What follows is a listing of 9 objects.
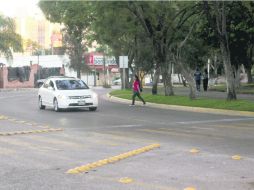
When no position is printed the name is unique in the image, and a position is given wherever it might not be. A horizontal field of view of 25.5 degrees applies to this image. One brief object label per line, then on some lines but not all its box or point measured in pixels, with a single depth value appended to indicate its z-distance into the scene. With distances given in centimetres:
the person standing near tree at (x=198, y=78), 4180
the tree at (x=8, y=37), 6069
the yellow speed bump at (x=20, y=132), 1469
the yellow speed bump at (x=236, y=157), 1016
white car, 2375
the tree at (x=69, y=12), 3056
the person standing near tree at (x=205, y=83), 4322
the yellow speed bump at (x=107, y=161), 902
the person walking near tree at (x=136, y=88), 2772
